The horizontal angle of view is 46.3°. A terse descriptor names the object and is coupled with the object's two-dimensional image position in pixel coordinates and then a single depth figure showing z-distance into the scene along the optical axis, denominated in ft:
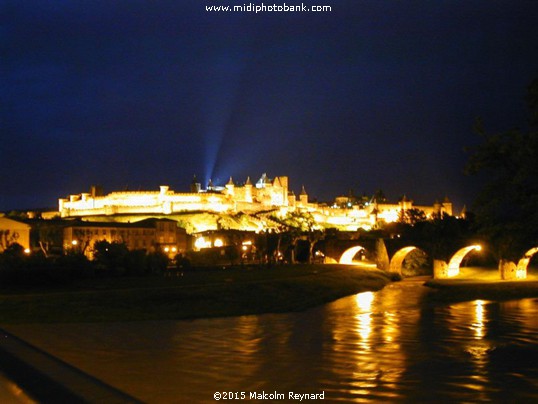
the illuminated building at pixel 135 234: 242.78
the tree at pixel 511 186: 66.18
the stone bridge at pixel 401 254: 146.20
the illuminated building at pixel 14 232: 226.99
